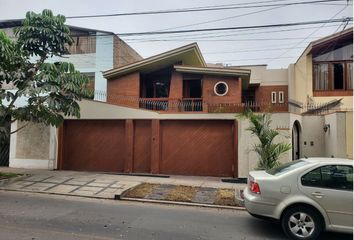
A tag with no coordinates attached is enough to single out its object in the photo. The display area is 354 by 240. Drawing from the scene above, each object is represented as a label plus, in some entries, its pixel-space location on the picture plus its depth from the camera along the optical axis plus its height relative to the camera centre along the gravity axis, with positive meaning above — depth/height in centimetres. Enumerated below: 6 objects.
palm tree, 1001 -27
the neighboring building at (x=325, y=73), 1830 +414
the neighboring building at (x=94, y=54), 2089 +558
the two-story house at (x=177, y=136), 1212 +2
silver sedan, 547 -110
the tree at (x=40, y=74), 1080 +218
